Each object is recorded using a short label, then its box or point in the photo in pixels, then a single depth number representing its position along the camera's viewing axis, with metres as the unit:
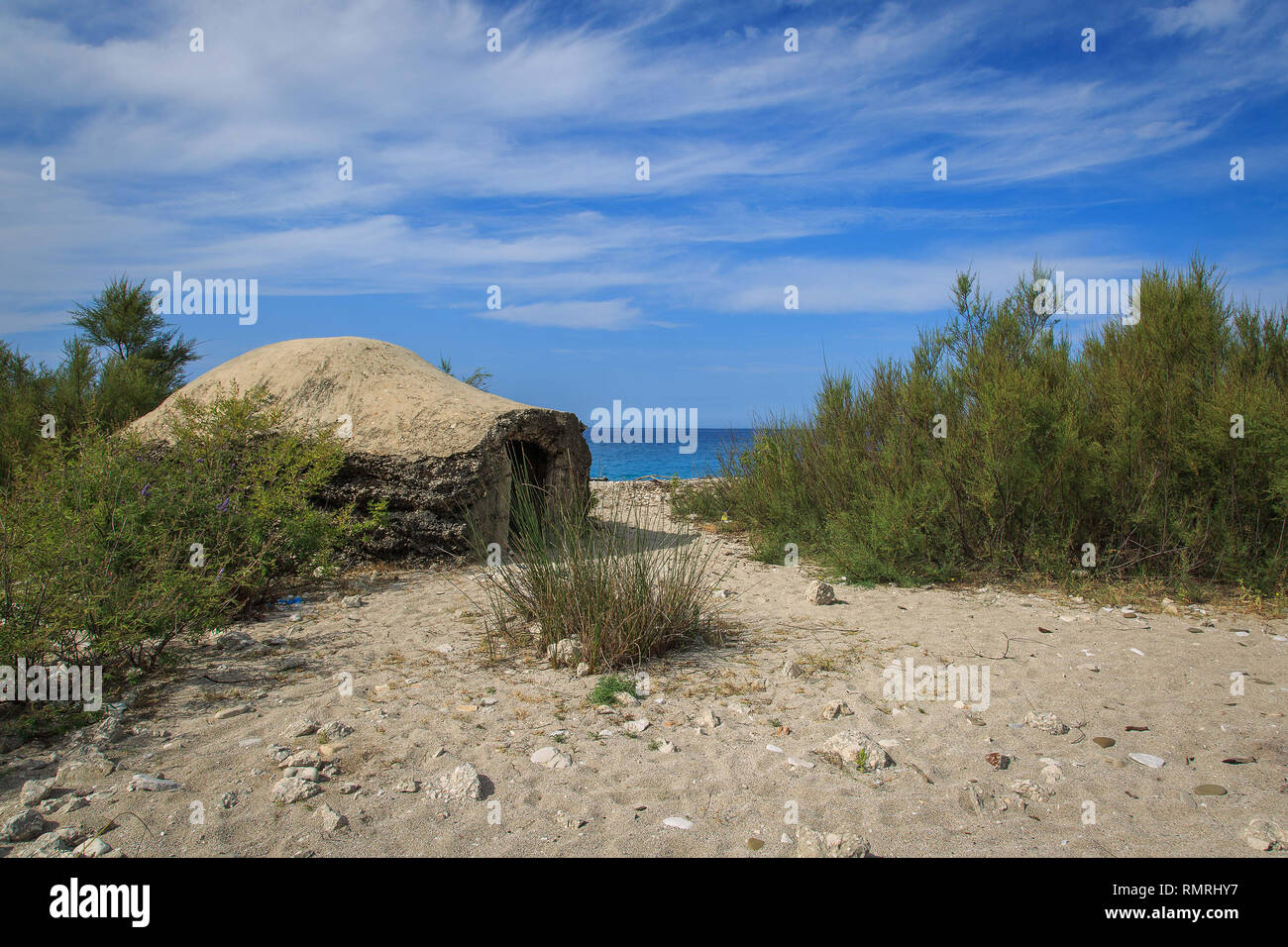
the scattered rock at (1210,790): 2.92
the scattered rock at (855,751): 3.12
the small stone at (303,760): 3.06
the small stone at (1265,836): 2.51
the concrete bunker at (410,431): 7.09
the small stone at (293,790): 2.80
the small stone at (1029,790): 2.86
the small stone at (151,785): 2.87
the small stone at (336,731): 3.32
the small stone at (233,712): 3.58
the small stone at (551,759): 3.12
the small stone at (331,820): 2.61
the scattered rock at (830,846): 2.46
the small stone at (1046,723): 3.48
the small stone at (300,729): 3.36
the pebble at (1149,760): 3.16
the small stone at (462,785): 2.85
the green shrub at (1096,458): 5.88
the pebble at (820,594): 5.79
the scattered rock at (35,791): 2.72
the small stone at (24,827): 2.51
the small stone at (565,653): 4.34
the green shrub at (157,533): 3.72
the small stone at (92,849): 2.43
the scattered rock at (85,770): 2.91
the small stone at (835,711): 3.62
